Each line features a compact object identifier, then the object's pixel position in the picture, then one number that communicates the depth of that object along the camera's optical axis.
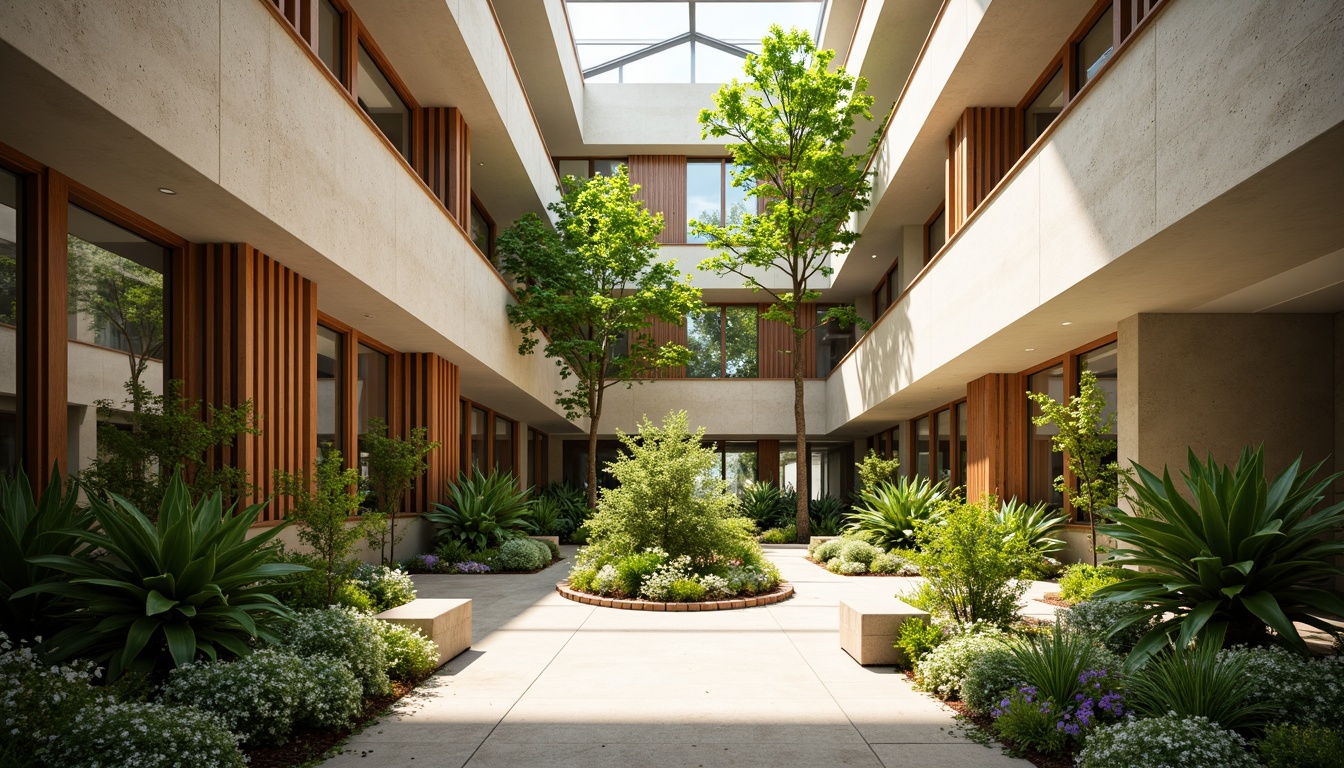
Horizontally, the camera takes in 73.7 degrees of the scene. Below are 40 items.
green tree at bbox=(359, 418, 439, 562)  13.05
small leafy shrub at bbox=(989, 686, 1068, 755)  5.59
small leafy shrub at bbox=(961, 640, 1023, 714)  6.42
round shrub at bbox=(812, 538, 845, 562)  17.52
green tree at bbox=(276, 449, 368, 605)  8.08
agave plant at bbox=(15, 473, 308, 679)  5.53
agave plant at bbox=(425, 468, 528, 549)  16.09
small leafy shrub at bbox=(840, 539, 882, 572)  16.16
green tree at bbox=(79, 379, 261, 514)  6.61
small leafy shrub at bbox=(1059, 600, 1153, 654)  7.25
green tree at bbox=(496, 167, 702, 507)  19.73
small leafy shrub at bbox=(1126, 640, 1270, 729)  5.41
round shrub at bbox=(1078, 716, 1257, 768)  4.74
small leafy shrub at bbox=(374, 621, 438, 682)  7.37
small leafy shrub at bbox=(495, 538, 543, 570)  15.68
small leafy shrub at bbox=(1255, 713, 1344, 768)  4.55
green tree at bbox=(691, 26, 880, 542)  19.56
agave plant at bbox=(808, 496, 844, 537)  22.97
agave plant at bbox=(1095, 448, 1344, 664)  6.46
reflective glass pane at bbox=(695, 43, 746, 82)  28.39
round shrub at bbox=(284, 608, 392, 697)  6.70
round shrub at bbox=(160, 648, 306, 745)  5.38
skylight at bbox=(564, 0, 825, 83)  26.69
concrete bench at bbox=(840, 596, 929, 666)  8.17
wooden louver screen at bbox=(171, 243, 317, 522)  8.76
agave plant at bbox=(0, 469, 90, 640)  5.59
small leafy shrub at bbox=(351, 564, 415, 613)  9.26
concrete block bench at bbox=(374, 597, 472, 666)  7.90
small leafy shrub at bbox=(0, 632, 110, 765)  4.32
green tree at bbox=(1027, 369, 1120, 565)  10.62
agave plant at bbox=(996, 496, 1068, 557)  13.49
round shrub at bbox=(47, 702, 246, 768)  4.38
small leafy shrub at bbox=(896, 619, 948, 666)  7.80
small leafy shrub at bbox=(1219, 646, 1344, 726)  5.37
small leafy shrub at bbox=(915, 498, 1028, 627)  8.05
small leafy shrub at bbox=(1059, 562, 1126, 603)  10.17
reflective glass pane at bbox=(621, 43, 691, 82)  28.14
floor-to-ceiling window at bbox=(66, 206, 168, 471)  7.26
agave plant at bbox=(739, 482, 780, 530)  24.78
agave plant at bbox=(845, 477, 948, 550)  17.08
